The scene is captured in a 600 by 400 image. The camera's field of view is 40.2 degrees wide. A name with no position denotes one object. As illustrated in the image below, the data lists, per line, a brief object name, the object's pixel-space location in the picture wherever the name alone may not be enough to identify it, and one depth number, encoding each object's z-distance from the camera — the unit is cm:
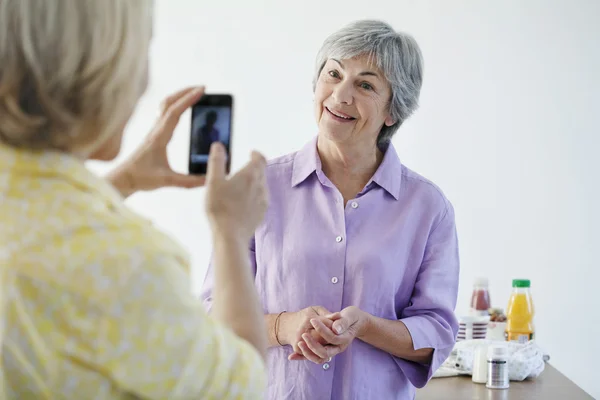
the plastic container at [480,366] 229
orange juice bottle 276
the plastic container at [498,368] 223
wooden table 213
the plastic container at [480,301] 290
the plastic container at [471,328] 272
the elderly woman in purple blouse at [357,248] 177
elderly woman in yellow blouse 75
